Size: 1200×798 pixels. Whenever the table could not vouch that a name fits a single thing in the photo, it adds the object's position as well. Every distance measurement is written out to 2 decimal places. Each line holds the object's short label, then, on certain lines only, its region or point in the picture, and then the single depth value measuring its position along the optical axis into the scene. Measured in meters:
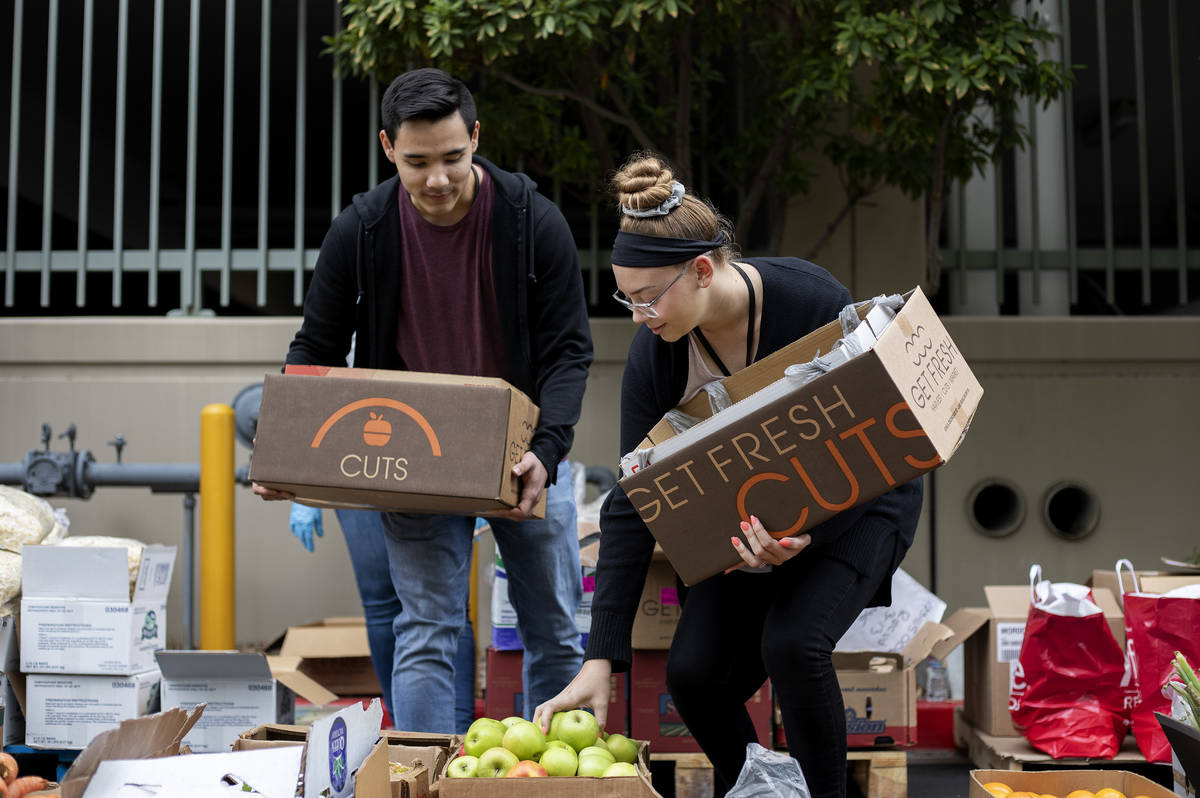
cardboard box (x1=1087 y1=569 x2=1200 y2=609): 3.36
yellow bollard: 4.12
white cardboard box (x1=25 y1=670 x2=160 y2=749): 3.24
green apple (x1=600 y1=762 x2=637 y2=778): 1.92
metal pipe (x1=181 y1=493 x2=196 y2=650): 4.79
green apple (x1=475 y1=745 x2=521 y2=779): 1.92
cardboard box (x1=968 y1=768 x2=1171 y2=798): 2.28
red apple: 1.87
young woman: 2.12
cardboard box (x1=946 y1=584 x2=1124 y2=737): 3.49
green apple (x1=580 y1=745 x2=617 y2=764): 1.96
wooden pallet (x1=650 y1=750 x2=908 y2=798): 3.17
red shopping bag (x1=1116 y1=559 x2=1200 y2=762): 3.05
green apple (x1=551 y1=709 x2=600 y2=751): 2.06
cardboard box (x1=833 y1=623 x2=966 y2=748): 3.25
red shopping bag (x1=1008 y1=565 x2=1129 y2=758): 3.20
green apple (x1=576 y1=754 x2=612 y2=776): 1.91
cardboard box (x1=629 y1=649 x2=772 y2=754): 3.29
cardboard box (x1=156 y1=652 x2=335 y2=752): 3.11
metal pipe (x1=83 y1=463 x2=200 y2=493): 4.86
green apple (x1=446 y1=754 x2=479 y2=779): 1.91
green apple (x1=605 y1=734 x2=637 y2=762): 2.06
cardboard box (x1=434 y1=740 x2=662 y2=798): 1.83
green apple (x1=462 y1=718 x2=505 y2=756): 1.99
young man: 2.61
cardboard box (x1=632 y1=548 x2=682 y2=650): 3.29
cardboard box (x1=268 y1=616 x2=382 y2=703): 4.39
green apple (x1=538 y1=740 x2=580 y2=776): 1.93
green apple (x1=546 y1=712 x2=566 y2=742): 2.09
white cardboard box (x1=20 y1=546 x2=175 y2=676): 3.24
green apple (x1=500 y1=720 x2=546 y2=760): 2.00
